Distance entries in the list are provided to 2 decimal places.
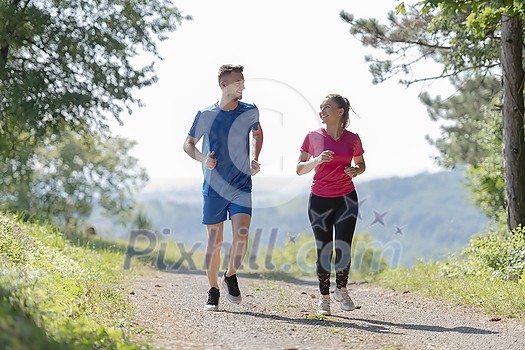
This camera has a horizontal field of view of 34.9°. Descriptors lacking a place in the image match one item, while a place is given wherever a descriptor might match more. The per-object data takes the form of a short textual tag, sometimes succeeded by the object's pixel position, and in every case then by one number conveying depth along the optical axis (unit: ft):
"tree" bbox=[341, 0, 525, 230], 43.70
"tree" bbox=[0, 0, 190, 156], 68.39
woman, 26.40
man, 26.22
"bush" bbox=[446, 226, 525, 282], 37.68
